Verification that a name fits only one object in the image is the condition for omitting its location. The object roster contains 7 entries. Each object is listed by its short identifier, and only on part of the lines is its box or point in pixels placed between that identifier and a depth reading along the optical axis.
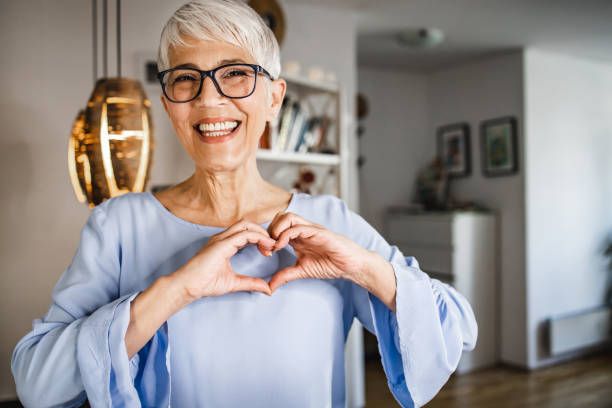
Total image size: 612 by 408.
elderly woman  0.71
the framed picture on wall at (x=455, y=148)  4.33
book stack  2.34
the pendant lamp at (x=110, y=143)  1.13
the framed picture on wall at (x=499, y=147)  3.94
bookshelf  2.34
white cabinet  3.85
